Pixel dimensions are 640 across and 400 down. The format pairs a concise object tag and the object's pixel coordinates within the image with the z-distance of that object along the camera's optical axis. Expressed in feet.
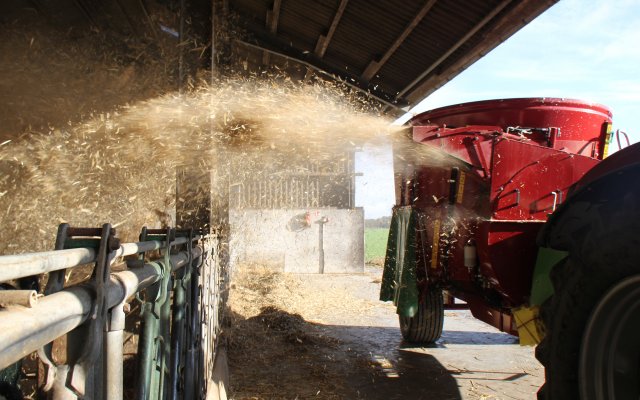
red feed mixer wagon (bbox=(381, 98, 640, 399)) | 12.79
